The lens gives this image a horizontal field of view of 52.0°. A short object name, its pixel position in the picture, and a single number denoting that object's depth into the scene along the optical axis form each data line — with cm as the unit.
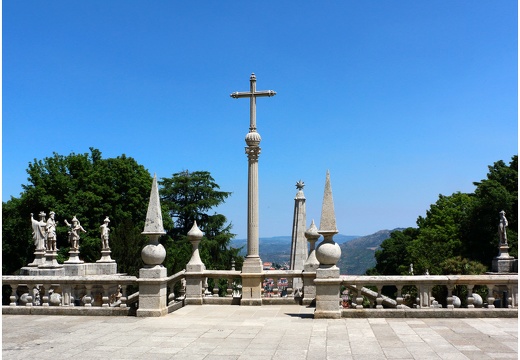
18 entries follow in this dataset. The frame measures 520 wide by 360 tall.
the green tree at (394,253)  5978
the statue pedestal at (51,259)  2628
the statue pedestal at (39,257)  2788
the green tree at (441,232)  4438
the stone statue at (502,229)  2726
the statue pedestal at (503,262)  2666
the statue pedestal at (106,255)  2822
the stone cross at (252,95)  1612
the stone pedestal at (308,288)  1511
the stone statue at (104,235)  2835
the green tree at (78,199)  4069
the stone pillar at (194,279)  1531
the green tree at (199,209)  5028
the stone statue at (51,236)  2697
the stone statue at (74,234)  2804
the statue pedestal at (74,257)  2703
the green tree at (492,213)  4072
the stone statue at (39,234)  2850
